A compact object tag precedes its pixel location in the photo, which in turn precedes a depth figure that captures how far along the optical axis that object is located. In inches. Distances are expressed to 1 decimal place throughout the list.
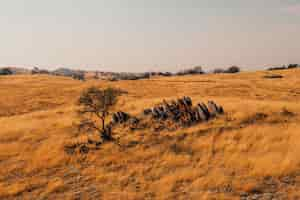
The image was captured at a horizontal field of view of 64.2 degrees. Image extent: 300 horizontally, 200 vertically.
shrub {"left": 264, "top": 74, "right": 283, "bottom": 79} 3148.1
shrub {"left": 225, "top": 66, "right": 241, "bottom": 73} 5567.9
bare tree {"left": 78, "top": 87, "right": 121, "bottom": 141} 928.3
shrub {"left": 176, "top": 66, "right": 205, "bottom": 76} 5767.2
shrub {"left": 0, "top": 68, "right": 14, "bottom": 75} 6417.8
